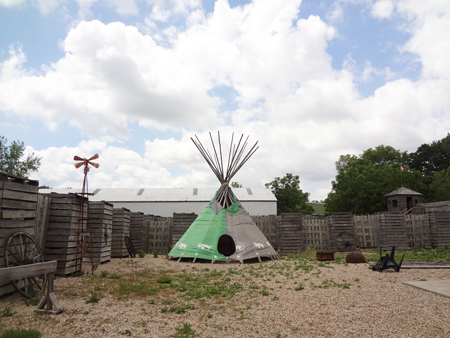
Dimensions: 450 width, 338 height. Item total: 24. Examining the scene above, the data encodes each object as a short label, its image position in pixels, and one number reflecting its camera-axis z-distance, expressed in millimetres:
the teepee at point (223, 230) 12219
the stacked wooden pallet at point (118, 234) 14750
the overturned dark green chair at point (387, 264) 9430
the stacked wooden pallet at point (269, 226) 17266
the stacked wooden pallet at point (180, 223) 16812
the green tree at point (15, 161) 42438
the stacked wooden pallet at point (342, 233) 16266
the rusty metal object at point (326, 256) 12500
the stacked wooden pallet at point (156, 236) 17844
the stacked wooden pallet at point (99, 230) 11664
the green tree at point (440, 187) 37500
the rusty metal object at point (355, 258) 11633
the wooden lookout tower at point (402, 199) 29656
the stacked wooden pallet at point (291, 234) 16062
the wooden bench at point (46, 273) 4918
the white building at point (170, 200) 33469
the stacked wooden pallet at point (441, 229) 16531
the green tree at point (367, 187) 35344
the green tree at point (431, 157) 48812
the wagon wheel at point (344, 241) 16250
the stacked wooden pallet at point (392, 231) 16203
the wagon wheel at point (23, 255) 6156
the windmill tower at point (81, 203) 9164
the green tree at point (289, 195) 42406
